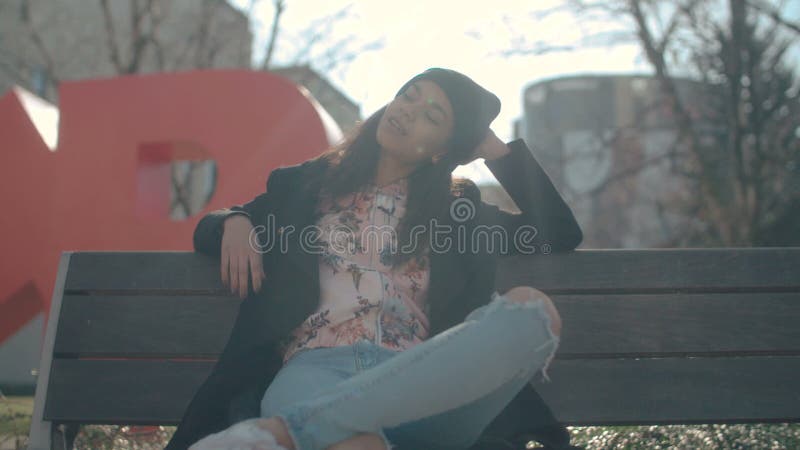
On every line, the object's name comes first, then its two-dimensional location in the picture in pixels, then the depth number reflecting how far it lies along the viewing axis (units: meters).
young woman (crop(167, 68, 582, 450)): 1.85
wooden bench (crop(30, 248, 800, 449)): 2.70
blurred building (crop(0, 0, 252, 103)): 14.01
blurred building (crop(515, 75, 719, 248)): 13.08
